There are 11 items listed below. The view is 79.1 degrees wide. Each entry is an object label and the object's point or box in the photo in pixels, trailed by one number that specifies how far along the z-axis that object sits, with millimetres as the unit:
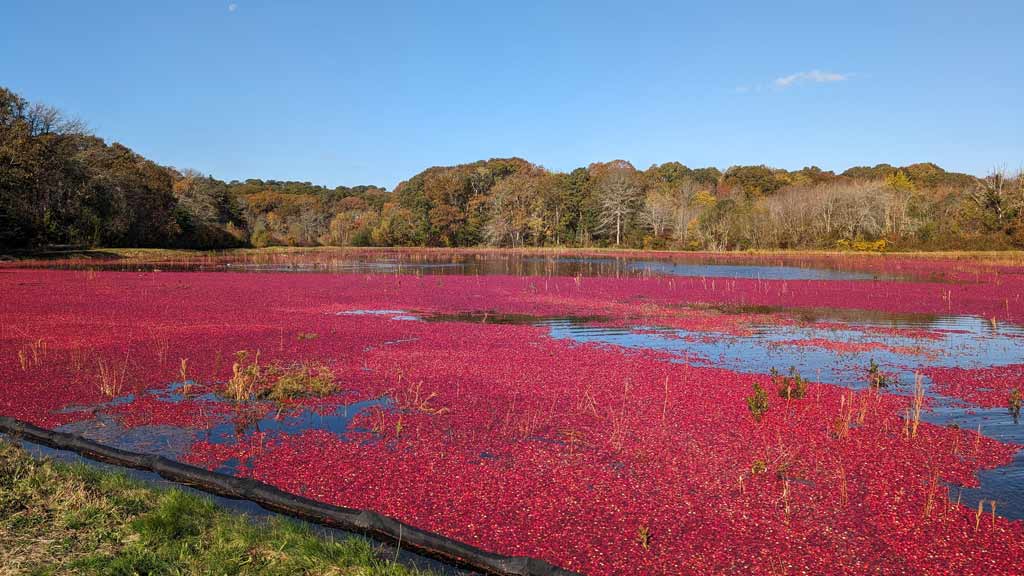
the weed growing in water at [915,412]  9382
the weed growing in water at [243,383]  10781
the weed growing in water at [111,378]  11055
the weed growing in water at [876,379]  12527
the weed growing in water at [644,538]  5883
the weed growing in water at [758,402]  10039
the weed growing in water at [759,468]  7727
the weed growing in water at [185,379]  11188
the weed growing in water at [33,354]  12992
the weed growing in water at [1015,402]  10773
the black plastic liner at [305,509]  5192
